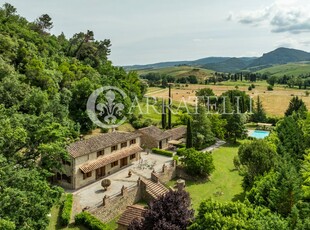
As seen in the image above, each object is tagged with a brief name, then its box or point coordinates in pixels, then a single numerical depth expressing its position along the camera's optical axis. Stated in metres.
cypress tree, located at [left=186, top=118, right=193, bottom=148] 50.00
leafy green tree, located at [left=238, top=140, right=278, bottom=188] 33.50
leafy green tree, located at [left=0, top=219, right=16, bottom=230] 14.75
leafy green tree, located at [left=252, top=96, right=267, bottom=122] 84.94
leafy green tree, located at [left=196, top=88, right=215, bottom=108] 89.21
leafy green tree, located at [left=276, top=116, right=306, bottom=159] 41.02
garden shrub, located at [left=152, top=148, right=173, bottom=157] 47.58
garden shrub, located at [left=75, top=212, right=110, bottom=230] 24.89
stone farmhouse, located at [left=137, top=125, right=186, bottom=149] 50.91
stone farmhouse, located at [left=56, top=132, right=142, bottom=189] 33.88
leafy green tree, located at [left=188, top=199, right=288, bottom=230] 16.64
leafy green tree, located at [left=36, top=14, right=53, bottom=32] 85.41
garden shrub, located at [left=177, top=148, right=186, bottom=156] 48.62
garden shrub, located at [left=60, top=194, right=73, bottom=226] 25.42
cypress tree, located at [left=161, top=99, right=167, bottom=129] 63.69
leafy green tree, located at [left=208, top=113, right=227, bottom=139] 58.94
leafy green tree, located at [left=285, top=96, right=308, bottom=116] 78.19
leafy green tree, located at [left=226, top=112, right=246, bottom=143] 60.09
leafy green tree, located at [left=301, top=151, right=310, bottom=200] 25.93
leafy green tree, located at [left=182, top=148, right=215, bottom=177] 39.41
